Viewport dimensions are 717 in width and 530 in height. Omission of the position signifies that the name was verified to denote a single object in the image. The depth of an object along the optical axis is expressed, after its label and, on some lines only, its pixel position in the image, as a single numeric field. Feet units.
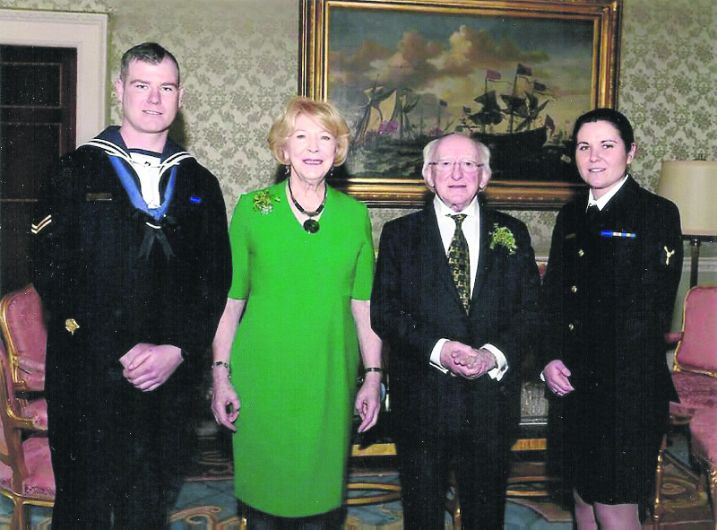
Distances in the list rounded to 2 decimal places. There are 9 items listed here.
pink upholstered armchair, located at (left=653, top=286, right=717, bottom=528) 12.26
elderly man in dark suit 7.91
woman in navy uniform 8.00
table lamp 15.12
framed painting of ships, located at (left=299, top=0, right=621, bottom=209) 16.34
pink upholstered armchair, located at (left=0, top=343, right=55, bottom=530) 9.08
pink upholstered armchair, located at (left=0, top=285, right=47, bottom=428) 10.43
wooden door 15.58
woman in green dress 8.00
